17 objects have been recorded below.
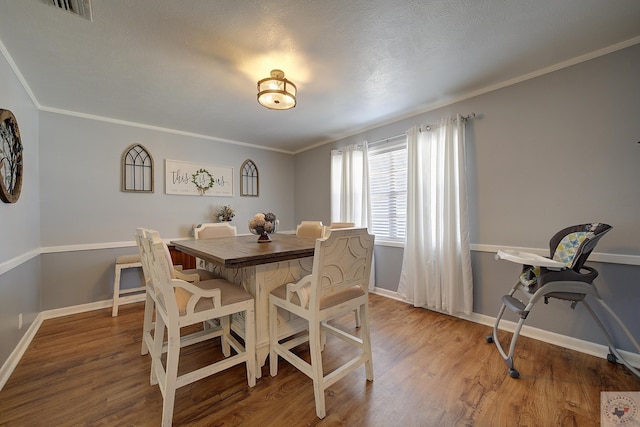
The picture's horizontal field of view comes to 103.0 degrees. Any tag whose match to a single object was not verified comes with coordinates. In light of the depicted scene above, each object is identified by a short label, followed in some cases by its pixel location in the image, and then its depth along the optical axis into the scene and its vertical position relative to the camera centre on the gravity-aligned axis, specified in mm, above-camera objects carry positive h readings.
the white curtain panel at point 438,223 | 2672 -109
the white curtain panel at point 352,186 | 3691 +409
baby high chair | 1704 -450
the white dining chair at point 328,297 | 1448 -541
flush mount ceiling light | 2033 +974
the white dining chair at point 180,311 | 1362 -590
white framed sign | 3699 +531
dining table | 1596 -418
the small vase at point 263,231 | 2266 -162
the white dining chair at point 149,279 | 1774 -548
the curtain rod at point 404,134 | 2664 +1008
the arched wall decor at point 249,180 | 4418 +598
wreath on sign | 3895 +523
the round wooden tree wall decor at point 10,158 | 1833 +437
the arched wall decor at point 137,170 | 3371 +595
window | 3377 +349
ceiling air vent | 1463 +1223
